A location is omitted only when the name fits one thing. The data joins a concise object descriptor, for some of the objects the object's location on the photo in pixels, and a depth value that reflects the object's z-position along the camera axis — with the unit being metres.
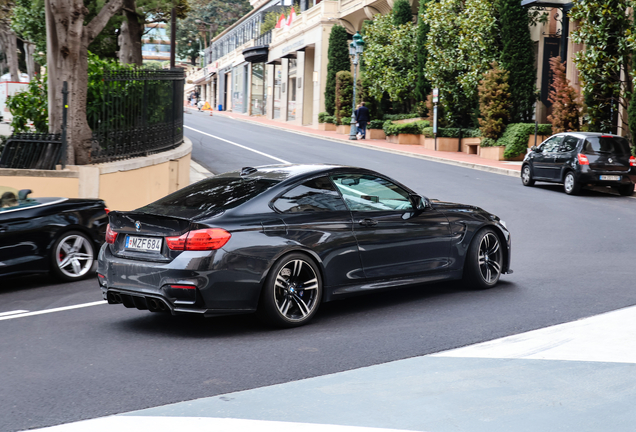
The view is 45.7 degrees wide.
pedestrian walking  39.45
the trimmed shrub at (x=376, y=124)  41.59
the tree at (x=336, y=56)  49.03
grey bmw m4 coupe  5.98
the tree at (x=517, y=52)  28.95
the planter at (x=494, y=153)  28.73
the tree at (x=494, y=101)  29.02
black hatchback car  18.34
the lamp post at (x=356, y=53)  39.12
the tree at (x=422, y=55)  36.28
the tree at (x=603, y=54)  22.25
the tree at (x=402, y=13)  40.44
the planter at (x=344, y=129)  45.71
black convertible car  8.32
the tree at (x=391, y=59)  38.34
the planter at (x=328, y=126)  49.06
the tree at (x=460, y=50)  29.86
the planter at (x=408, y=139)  36.97
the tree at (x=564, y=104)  25.48
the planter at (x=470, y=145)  31.89
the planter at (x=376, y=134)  41.72
